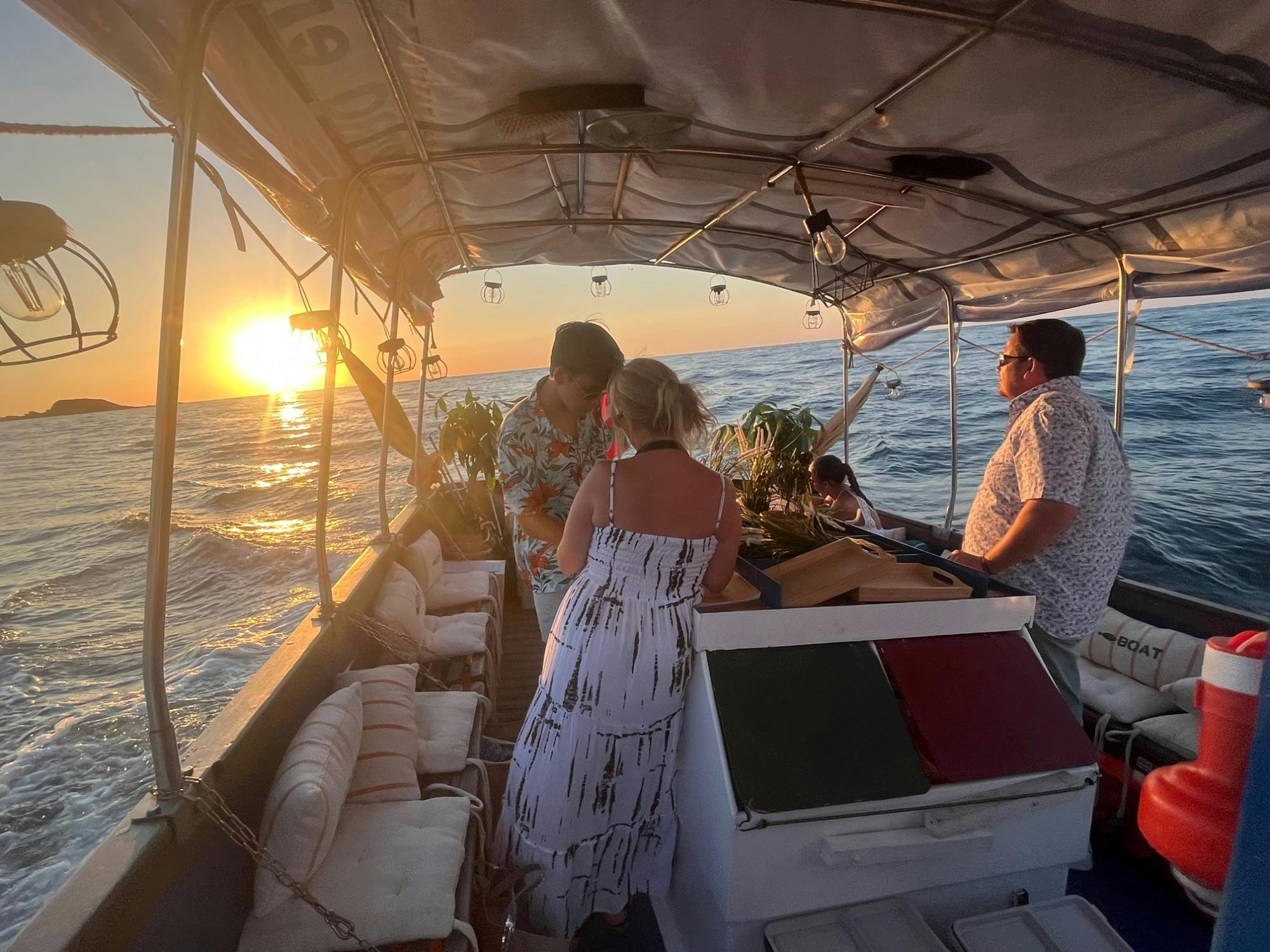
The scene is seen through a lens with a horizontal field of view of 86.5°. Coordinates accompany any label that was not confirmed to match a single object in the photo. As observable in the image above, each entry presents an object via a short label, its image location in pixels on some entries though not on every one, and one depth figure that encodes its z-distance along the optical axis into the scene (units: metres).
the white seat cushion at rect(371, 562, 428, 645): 3.08
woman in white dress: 1.70
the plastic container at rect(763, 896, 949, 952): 1.40
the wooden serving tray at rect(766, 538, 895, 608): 1.64
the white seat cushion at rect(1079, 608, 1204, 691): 2.96
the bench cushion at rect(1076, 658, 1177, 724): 2.81
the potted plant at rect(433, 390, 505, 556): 5.79
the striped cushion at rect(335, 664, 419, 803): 1.93
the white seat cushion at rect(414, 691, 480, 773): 2.21
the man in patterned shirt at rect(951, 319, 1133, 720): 1.93
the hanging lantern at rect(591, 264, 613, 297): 4.69
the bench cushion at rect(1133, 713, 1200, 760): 2.44
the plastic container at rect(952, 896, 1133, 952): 1.38
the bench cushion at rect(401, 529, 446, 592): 3.96
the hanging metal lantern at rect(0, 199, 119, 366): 1.12
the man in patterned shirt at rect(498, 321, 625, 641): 2.13
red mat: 1.52
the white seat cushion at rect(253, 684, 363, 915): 1.57
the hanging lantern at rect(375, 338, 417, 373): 3.70
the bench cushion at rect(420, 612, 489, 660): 3.12
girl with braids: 3.97
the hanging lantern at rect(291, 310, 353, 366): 2.58
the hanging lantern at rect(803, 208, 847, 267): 3.02
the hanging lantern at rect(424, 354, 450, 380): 5.05
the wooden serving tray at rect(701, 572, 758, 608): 1.76
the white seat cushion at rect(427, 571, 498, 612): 3.89
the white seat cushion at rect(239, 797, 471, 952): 1.50
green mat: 1.42
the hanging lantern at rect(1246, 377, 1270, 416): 3.48
